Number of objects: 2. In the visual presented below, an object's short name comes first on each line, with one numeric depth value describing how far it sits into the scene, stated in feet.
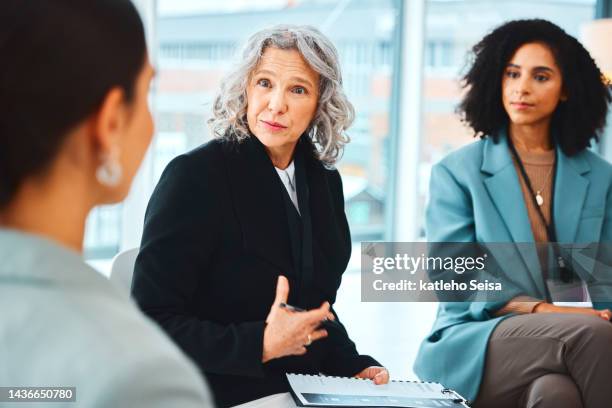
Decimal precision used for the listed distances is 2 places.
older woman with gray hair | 8.07
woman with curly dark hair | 9.75
